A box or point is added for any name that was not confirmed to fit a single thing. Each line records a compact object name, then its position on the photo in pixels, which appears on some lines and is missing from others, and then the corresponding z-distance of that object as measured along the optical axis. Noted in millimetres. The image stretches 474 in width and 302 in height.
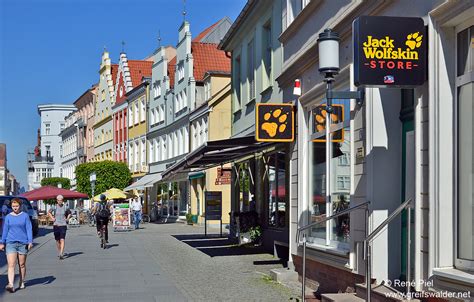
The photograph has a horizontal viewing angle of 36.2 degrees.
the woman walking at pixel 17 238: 12688
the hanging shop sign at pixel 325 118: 11305
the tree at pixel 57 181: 83938
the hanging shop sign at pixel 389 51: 7848
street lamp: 9406
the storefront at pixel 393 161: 7277
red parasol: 41438
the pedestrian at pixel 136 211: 38725
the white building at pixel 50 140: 113312
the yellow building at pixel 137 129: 57219
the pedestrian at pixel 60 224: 19000
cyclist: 23303
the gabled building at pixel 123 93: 63031
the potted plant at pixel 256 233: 20375
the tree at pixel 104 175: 56875
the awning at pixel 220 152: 15695
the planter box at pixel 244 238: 20609
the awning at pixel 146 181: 47381
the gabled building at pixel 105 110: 69875
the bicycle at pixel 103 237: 22922
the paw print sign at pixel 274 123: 13859
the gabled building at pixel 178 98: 44812
